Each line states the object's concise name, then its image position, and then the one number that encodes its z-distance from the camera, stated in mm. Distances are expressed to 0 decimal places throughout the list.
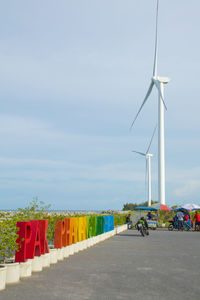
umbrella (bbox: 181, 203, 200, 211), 37938
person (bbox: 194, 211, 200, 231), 33000
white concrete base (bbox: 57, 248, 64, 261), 12130
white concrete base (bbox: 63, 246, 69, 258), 12875
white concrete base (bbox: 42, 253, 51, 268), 10562
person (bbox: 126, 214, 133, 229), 36344
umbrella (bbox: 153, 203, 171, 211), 41019
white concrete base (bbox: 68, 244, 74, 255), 13555
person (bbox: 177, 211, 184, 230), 33344
